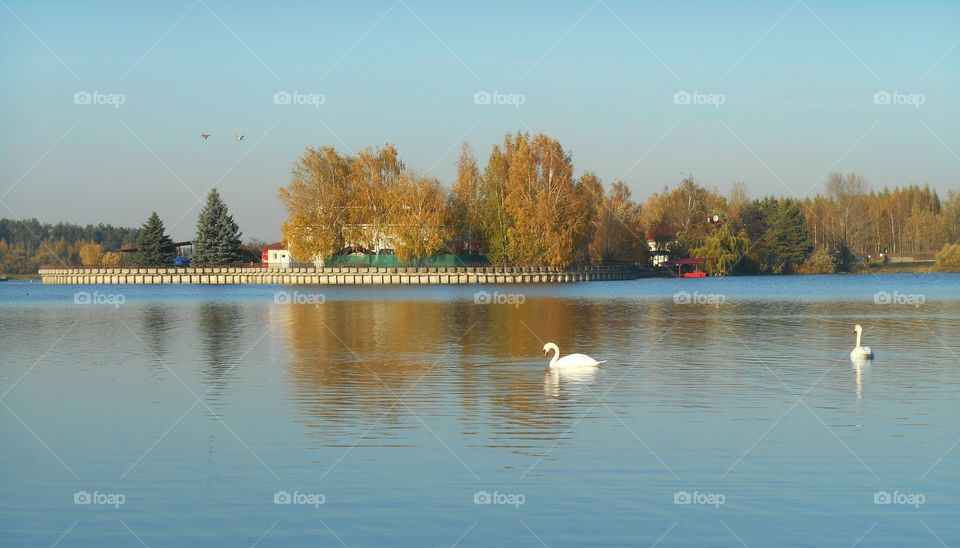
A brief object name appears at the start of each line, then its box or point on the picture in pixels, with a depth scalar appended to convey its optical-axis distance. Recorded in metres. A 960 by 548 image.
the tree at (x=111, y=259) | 160.25
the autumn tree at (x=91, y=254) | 195.36
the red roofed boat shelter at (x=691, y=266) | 131.62
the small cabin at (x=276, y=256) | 136.00
